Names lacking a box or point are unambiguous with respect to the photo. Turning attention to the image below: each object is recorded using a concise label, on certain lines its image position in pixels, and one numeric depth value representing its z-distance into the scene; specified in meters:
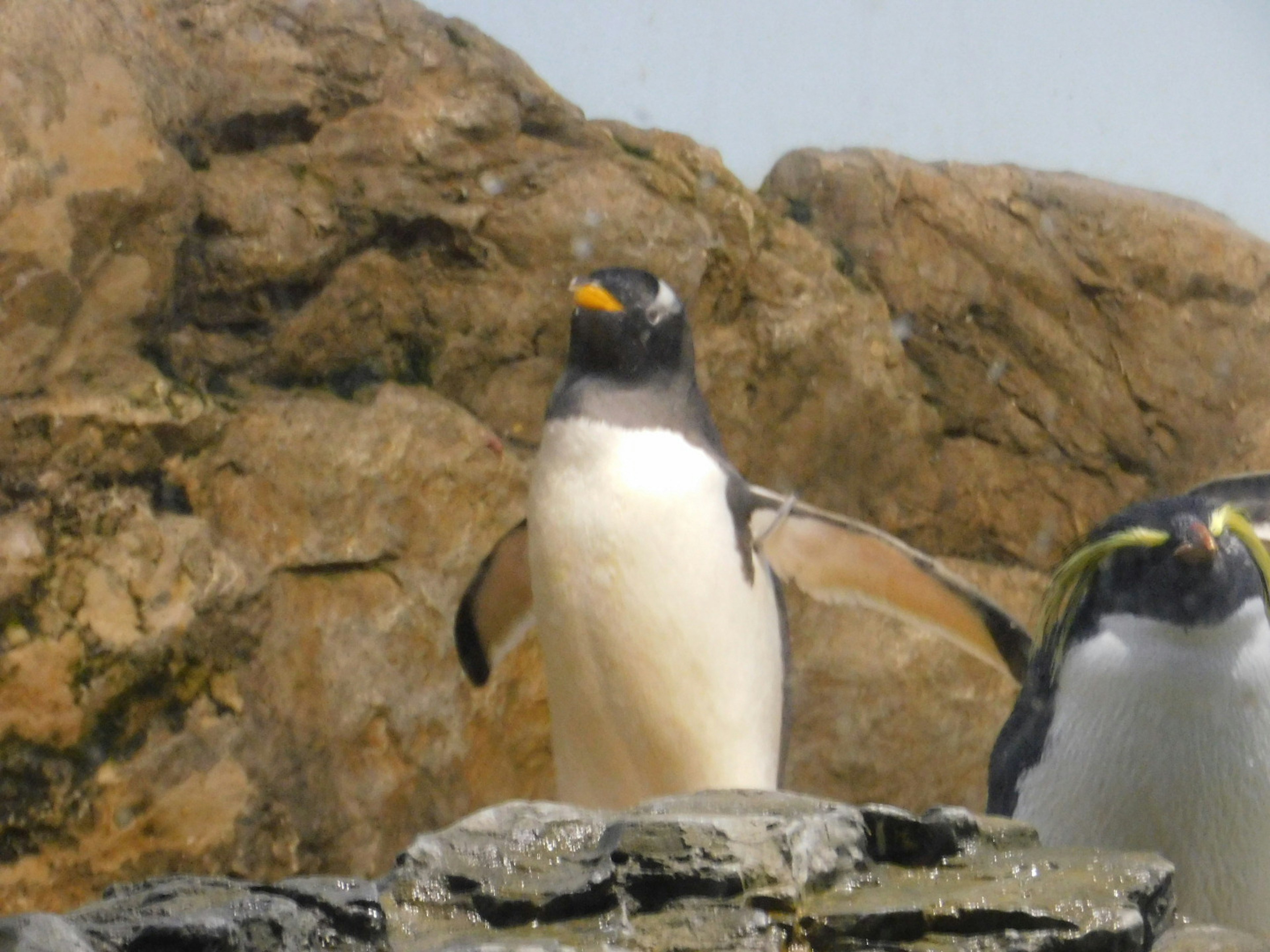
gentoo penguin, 8.80
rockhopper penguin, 8.46
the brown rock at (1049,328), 9.39
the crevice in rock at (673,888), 8.20
